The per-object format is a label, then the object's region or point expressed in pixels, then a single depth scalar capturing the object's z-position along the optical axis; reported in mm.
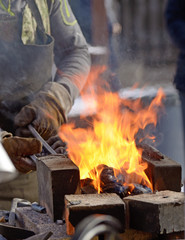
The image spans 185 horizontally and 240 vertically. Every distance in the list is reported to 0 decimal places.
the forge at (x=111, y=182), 6371
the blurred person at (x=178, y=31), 8181
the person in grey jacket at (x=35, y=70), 8914
